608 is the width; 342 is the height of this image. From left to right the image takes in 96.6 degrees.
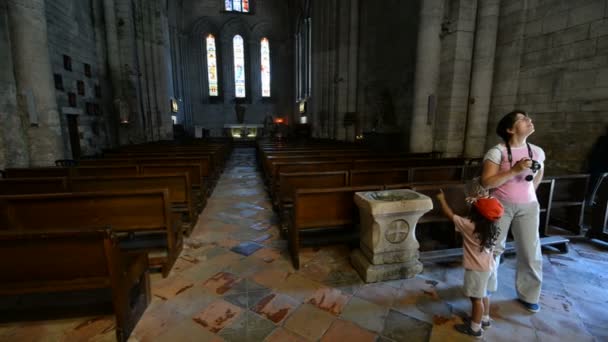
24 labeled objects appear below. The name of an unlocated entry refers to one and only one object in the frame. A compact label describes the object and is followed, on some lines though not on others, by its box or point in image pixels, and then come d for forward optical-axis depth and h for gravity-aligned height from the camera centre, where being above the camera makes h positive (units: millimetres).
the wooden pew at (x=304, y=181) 4227 -783
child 1907 -905
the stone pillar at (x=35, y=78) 6113 +1242
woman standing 2107 -486
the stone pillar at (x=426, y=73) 7336 +1651
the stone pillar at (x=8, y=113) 6117 +396
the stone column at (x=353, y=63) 13234 +3429
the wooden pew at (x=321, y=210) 3184 -939
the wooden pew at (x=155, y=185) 3992 -797
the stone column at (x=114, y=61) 11000 +2905
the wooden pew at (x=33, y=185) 3875 -789
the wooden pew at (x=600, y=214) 3822 -1150
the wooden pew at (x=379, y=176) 4477 -761
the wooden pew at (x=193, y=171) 4980 -729
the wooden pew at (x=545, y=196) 3549 -841
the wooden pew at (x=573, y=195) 3836 -892
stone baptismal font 2752 -1063
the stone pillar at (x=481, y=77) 6750 +1407
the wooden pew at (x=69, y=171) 4793 -715
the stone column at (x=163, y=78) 14305 +2836
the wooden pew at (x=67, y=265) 1879 -960
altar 21922 +49
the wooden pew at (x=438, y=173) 4975 -771
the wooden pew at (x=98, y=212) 2834 -885
